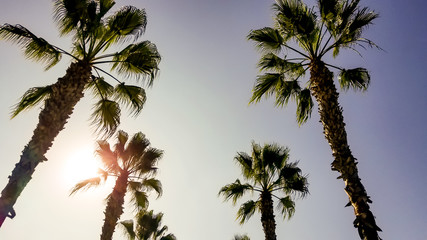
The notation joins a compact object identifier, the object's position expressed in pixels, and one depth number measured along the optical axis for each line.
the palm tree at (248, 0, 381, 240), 7.25
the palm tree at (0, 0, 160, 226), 6.45
